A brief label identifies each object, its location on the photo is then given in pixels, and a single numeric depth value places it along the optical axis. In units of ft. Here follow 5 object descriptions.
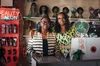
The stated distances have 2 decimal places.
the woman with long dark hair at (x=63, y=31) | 8.88
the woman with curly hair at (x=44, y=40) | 7.91
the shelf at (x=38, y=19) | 12.40
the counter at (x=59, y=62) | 6.71
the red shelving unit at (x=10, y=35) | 11.52
